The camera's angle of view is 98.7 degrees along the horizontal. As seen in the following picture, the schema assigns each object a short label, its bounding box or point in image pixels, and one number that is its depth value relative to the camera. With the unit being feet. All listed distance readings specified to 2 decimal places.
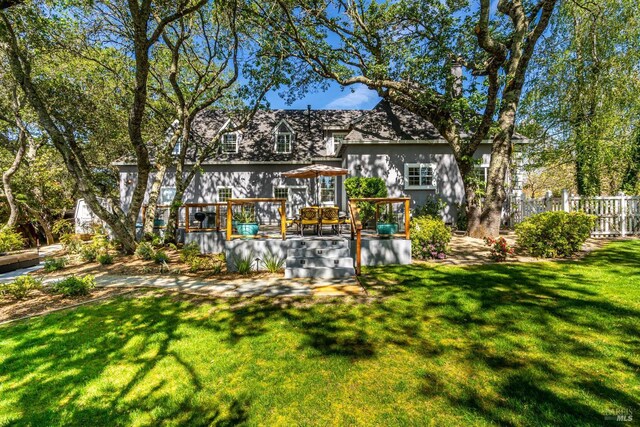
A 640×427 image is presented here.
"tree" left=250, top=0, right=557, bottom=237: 33.35
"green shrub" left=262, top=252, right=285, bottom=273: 26.07
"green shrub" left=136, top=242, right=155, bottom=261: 31.30
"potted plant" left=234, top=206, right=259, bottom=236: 29.48
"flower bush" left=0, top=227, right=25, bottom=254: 34.04
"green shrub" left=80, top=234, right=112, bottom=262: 32.17
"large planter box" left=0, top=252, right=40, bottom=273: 28.32
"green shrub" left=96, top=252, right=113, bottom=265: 29.50
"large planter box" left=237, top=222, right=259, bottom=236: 29.48
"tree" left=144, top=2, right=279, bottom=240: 36.42
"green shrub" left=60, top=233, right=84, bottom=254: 37.47
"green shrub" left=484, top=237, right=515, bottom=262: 25.93
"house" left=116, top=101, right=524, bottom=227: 47.03
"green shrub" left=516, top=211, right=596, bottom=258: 26.56
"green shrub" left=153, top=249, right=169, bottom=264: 28.92
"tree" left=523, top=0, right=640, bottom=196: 41.37
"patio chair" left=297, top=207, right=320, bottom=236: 29.40
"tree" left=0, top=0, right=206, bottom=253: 23.45
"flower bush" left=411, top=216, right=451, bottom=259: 27.86
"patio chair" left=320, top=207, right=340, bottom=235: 29.37
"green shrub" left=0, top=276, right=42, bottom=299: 19.78
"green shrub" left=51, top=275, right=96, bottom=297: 19.98
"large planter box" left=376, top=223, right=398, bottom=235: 28.73
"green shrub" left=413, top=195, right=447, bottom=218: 45.91
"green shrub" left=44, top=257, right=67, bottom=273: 28.01
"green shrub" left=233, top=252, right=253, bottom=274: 25.44
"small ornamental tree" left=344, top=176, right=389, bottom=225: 39.40
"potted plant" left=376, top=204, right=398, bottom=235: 28.73
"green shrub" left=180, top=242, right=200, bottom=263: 29.48
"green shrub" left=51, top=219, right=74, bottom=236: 46.11
